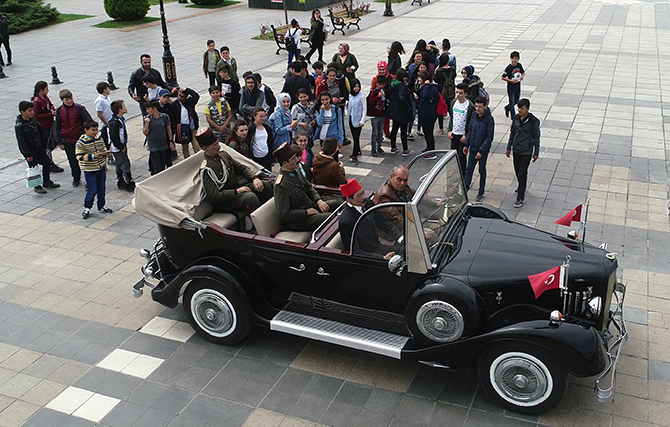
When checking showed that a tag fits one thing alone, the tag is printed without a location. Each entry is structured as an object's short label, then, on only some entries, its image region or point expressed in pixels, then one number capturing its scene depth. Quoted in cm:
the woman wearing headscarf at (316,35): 1953
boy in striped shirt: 941
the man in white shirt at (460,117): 1020
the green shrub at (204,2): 3075
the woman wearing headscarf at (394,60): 1428
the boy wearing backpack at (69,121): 1032
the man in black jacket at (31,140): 1019
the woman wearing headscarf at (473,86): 1165
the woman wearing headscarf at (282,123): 1046
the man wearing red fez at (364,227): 571
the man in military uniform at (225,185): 716
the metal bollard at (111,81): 1677
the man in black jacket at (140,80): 1275
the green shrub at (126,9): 2650
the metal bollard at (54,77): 1742
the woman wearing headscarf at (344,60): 1359
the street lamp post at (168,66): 1550
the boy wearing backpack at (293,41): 1875
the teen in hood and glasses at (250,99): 1129
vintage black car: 535
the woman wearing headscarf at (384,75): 1167
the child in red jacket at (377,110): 1161
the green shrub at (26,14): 2533
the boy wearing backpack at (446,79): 1271
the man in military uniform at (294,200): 683
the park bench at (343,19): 2466
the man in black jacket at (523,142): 945
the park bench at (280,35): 2116
